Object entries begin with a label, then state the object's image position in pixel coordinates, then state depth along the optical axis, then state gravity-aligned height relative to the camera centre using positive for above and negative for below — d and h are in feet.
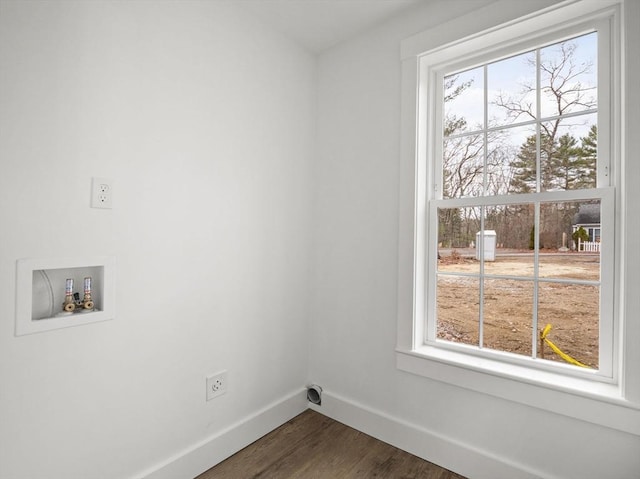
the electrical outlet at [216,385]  5.74 -2.44
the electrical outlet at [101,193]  4.41 +0.61
